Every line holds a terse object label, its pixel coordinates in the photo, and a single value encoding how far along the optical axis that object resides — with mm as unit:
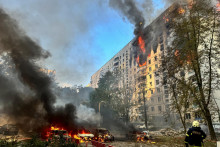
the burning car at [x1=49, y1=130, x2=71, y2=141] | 16400
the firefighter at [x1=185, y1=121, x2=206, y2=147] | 5801
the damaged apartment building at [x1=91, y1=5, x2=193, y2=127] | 56312
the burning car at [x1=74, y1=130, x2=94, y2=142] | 19562
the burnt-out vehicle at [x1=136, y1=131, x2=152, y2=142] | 21748
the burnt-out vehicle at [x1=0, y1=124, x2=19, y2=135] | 20484
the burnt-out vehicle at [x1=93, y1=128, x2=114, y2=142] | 19812
